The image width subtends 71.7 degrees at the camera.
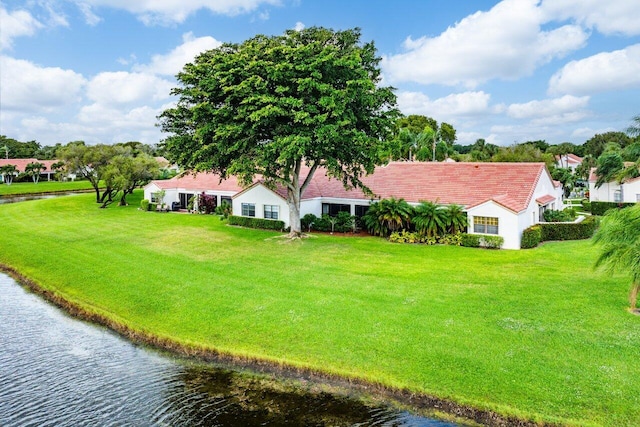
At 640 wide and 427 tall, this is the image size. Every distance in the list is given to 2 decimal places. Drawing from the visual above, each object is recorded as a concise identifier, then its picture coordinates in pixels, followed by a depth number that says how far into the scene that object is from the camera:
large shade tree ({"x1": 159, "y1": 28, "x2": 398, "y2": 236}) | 25.77
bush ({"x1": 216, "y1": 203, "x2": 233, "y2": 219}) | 40.88
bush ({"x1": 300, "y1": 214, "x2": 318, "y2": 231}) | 34.59
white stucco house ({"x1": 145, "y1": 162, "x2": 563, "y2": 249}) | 28.53
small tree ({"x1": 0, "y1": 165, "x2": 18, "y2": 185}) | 82.81
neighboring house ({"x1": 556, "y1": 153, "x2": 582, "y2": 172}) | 101.11
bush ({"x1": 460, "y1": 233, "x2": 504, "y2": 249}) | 27.80
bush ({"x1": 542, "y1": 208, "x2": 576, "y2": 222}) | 33.53
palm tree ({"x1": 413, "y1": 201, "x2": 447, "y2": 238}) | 29.06
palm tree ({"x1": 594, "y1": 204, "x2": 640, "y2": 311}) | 15.41
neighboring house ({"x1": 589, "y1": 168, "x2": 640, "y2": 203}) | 47.88
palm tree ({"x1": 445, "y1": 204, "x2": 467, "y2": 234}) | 29.02
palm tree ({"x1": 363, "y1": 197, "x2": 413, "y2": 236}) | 30.39
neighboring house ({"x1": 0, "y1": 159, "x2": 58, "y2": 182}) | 94.46
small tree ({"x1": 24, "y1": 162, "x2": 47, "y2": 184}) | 87.71
